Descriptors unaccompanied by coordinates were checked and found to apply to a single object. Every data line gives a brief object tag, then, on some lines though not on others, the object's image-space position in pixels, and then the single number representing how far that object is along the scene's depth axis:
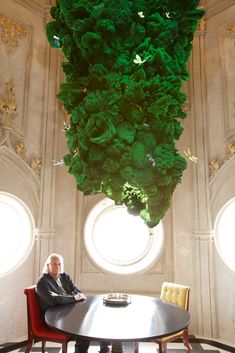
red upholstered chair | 3.31
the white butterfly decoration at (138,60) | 2.00
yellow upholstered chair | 3.76
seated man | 3.38
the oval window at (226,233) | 4.87
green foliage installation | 2.00
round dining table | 2.51
